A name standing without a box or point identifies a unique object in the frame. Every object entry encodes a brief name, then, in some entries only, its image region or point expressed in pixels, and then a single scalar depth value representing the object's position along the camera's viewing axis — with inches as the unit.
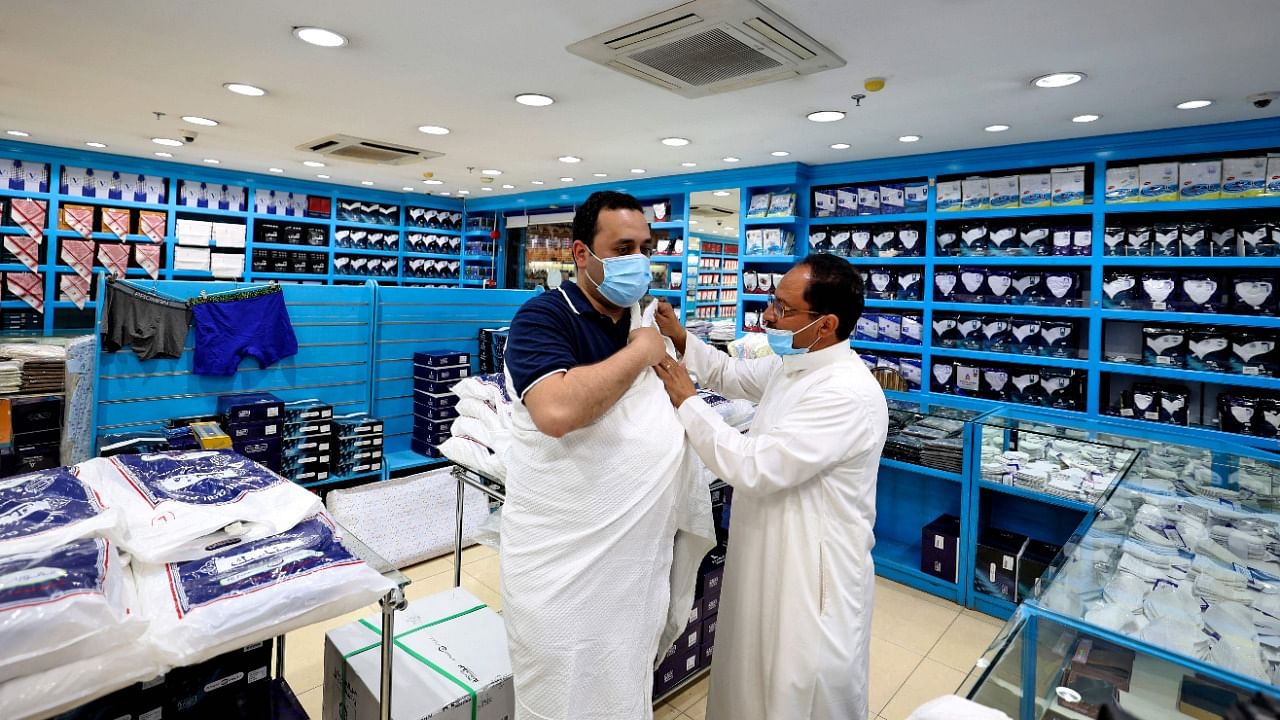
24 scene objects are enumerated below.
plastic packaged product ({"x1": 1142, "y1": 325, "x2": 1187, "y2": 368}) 171.6
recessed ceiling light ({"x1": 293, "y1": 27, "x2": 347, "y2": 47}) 114.2
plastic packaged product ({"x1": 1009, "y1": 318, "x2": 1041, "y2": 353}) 194.5
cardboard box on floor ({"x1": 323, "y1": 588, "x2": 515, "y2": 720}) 75.2
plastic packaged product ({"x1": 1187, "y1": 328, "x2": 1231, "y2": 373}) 164.7
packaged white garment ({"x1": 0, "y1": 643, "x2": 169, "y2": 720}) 41.8
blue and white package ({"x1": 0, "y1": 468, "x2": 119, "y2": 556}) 51.2
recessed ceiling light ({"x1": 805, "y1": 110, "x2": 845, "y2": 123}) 158.2
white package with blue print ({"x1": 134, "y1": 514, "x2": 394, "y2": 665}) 47.8
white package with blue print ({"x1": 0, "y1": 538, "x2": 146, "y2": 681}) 42.0
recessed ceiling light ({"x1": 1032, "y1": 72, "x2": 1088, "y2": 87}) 125.2
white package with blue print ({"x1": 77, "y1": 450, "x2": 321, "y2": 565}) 56.3
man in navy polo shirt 59.1
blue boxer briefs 152.7
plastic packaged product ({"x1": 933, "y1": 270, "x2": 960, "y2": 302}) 207.3
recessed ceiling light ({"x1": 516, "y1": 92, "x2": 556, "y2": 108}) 152.2
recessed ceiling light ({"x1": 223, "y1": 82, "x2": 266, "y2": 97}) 151.9
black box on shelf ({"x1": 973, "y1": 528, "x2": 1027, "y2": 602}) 143.7
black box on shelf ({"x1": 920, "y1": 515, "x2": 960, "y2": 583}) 151.1
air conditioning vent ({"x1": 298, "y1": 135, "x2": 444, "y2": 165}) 213.0
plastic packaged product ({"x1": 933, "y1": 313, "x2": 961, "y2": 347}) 209.2
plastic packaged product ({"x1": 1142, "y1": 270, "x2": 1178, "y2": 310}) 171.2
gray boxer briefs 139.3
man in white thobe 68.1
